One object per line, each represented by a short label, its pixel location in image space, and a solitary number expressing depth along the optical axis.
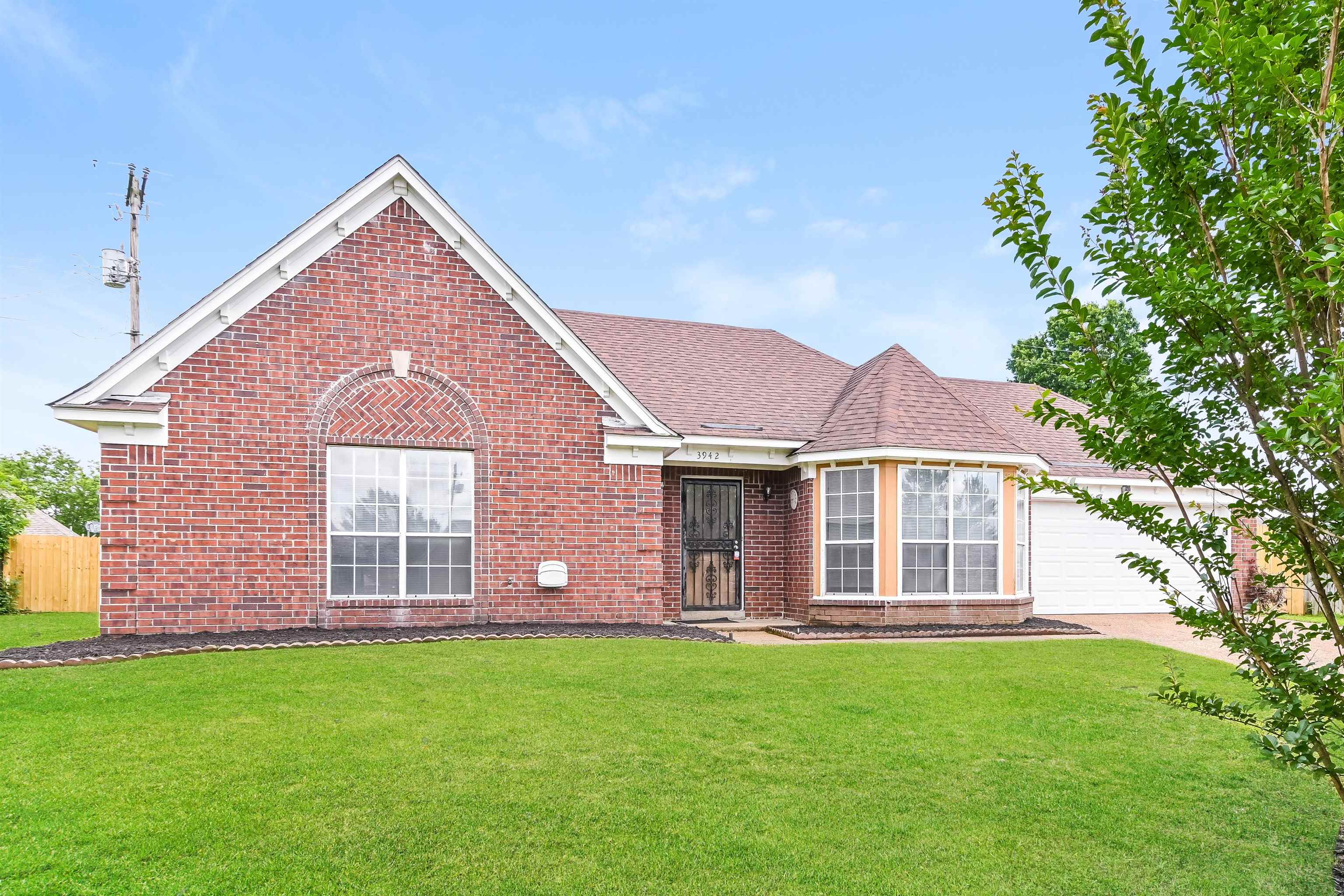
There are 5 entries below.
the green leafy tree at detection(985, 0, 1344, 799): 3.09
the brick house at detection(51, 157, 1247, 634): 11.39
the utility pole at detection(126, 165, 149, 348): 23.02
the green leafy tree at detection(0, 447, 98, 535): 48.25
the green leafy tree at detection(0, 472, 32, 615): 19.27
